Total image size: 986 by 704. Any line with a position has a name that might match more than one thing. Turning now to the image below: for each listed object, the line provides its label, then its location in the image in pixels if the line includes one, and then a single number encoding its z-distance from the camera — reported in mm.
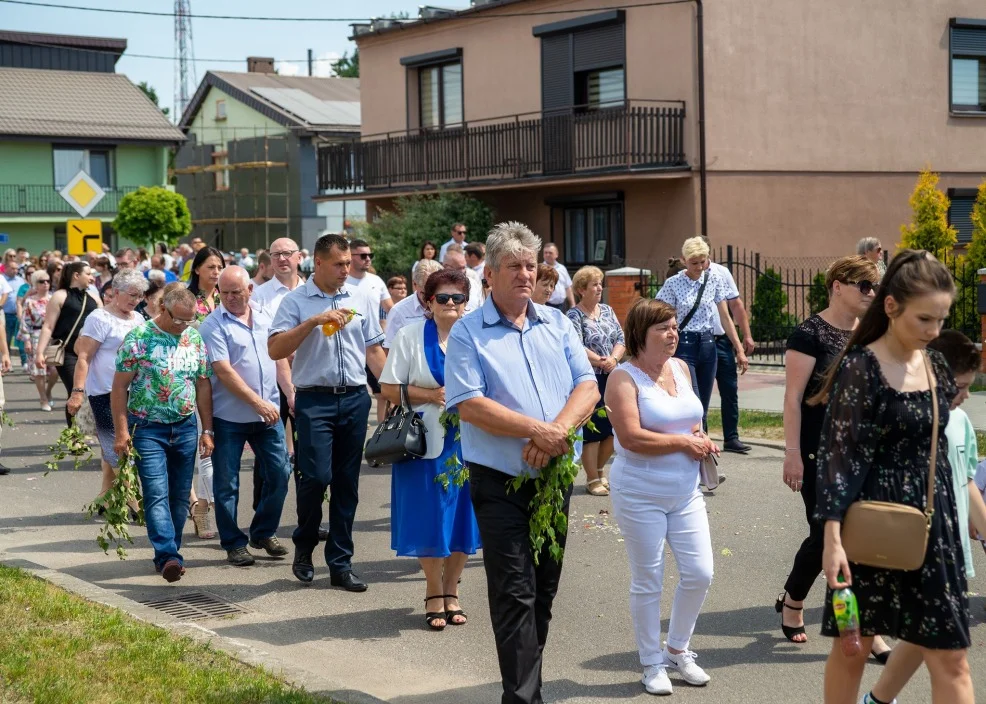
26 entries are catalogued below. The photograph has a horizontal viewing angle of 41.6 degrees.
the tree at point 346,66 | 86500
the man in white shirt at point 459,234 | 18183
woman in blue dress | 6660
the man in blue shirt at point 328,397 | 7398
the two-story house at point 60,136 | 51594
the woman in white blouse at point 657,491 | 5672
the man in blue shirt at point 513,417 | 4984
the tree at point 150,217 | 45719
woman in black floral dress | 4195
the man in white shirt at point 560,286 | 18641
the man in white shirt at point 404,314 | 10156
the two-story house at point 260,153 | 49156
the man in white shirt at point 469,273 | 10720
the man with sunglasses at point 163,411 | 7719
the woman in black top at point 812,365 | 5953
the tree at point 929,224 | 19234
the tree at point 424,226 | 25781
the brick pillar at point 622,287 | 19156
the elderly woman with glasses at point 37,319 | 16734
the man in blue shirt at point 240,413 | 8102
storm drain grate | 7051
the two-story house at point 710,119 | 22859
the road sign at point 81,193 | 18438
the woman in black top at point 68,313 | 13094
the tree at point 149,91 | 100969
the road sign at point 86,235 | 18844
